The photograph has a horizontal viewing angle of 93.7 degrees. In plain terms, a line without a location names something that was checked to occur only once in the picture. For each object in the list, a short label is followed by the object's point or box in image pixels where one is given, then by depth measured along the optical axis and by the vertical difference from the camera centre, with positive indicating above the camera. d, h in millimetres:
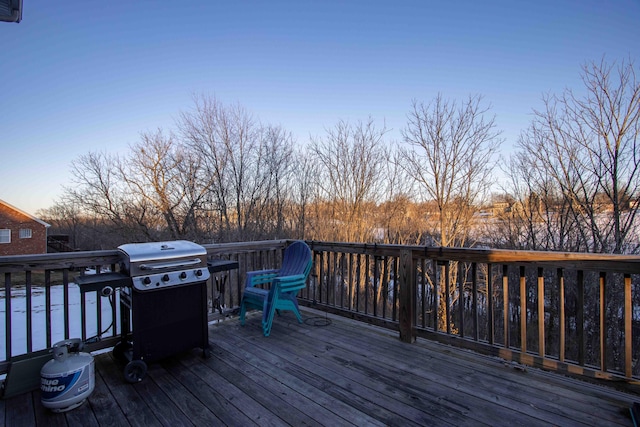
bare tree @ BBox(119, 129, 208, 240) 11242 +1297
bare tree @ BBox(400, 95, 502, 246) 8305 +1644
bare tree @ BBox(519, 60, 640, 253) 6117 +1337
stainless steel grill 2178 -660
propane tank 1771 -986
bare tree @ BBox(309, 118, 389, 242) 9703 +1165
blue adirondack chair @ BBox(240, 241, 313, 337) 3102 -774
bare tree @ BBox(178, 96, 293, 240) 10773 +1688
